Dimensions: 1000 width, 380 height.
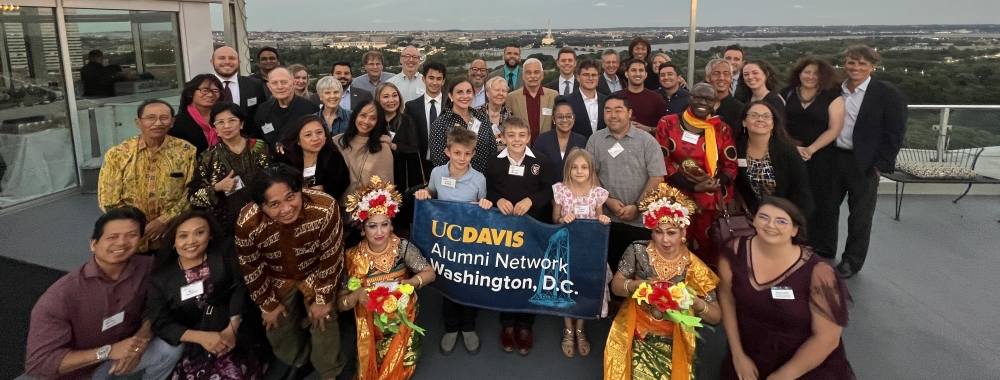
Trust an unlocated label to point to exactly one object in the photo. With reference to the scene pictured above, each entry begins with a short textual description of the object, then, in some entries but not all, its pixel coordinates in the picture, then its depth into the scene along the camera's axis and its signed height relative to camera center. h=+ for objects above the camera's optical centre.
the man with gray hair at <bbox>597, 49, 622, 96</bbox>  5.87 +0.02
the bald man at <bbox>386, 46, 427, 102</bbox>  5.87 +0.02
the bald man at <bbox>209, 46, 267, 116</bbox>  5.08 +0.02
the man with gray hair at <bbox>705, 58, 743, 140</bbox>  4.49 -0.11
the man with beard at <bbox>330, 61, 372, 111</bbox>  5.66 -0.07
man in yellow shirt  3.31 -0.53
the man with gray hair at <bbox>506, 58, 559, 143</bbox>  4.88 -0.21
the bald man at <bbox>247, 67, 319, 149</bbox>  4.30 -0.21
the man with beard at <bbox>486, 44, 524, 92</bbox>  6.30 +0.11
